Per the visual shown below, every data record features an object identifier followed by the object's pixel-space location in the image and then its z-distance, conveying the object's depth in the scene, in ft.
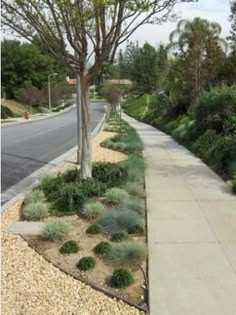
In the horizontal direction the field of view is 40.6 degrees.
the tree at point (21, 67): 177.58
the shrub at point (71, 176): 20.73
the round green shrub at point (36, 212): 16.10
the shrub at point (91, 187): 18.21
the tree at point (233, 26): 35.62
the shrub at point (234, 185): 19.81
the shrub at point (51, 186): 18.44
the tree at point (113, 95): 96.15
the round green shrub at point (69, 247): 12.81
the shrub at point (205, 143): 31.83
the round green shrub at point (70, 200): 17.00
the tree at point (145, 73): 160.11
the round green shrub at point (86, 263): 11.68
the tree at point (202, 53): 56.86
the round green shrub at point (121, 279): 10.70
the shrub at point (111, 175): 20.27
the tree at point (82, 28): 18.25
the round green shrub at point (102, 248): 12.59
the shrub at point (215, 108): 34.58
